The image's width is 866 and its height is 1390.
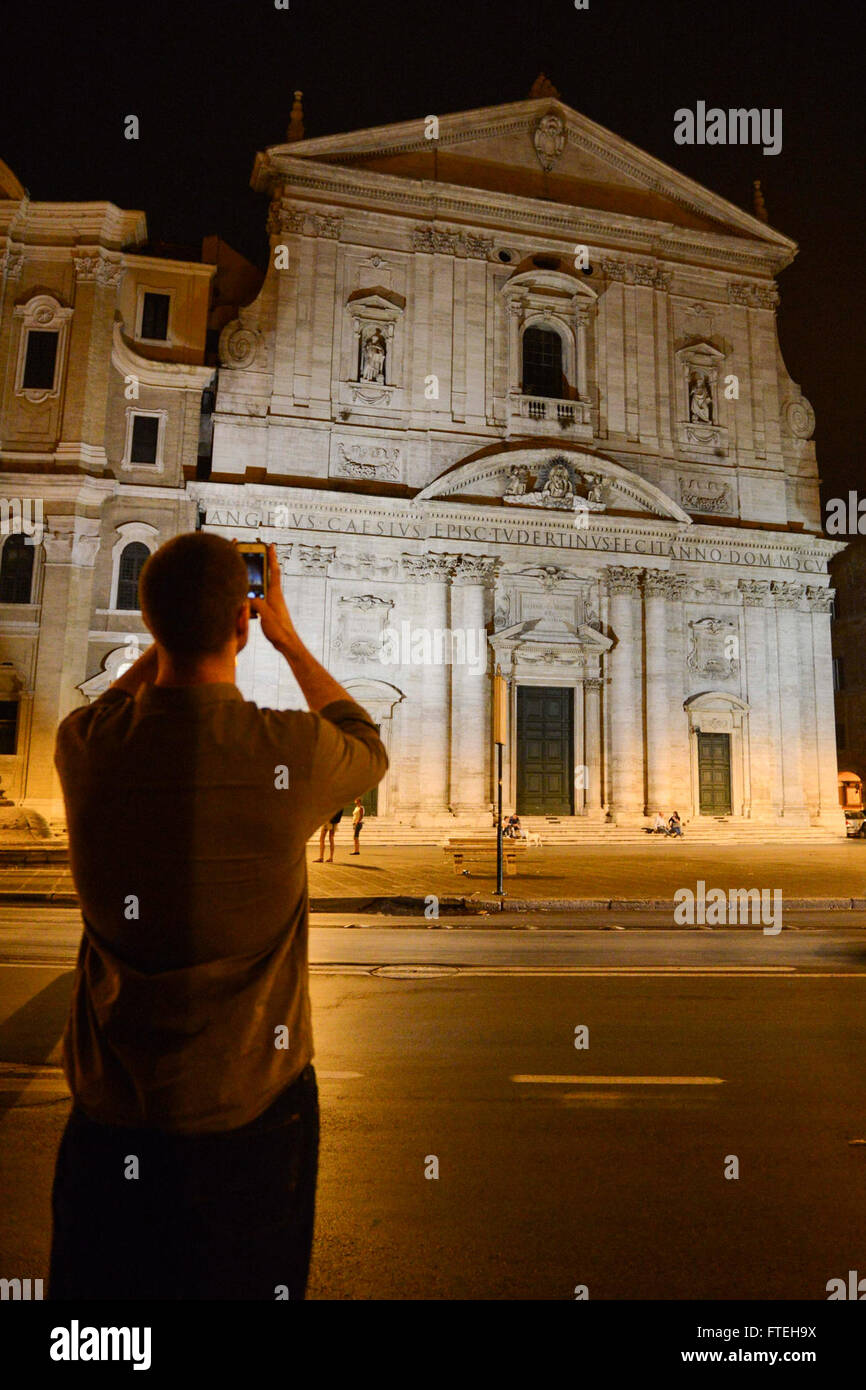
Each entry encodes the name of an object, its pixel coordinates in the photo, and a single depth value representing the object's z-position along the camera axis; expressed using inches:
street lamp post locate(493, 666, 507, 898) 582.6
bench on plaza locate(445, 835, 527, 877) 724.0
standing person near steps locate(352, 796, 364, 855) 853.7
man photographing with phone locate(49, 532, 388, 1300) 66.9
